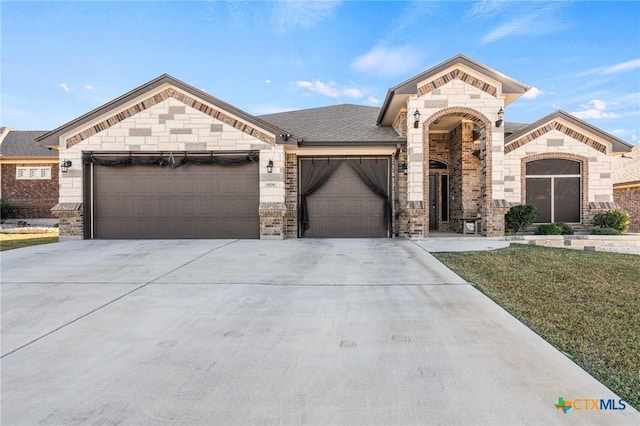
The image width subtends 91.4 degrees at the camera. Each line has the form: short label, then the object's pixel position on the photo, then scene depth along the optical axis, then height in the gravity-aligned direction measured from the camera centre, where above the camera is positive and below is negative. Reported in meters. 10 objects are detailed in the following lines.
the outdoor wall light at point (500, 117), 9.70 +2.86
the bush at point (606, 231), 10.59 -0.76
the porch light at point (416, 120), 9.64 +2.77
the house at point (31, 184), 17.91 +1.43
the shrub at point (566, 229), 10.83 -0.70
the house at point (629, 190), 14.88 +0.93
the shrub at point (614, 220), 10.95 -0.39
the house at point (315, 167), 9.83 +1.44
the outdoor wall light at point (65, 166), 10.05 +1.38
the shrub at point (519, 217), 10.33 -0.27
